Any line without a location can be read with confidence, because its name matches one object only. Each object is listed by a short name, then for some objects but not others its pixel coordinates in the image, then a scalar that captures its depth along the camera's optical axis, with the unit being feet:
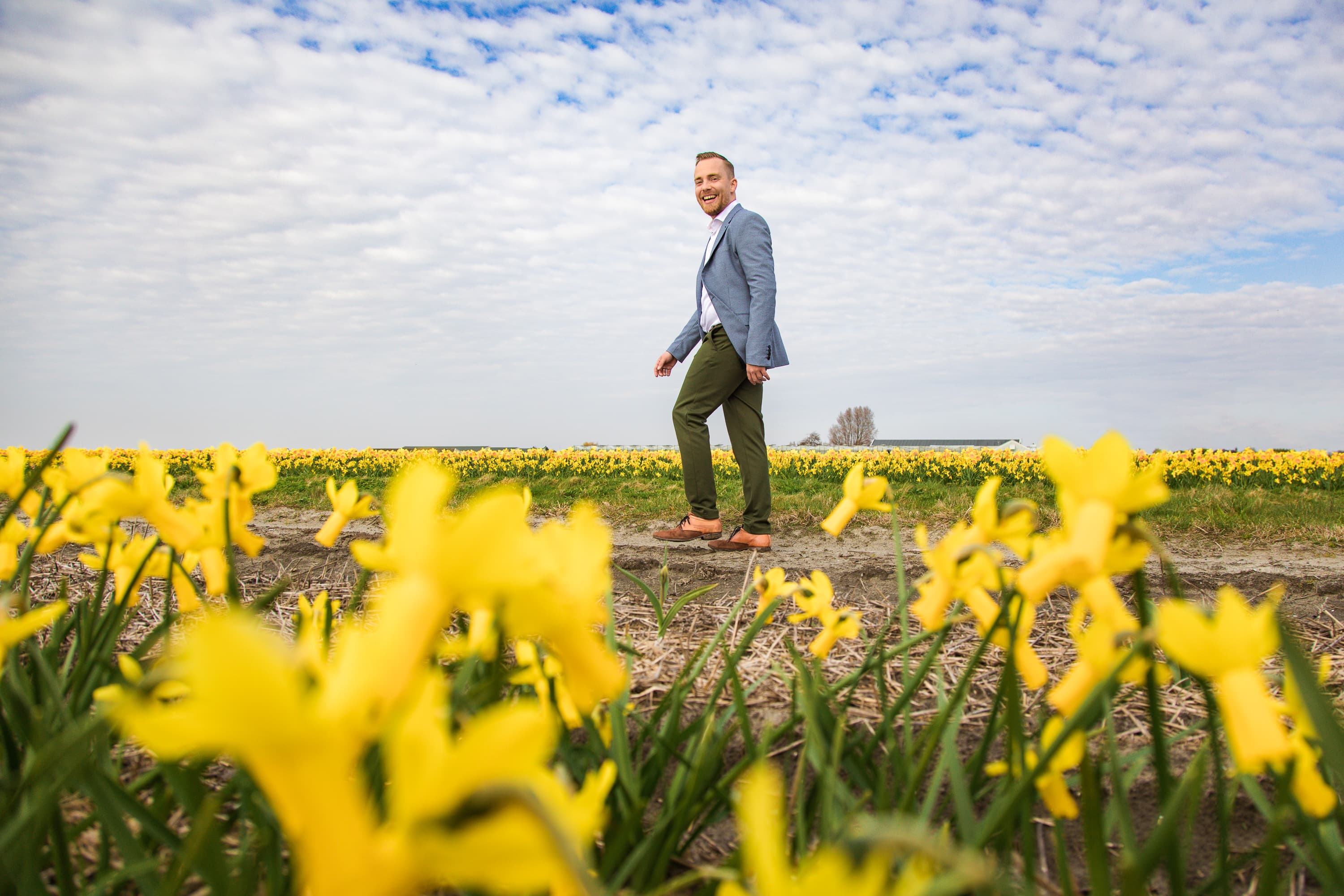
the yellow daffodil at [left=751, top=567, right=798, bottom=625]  4.52
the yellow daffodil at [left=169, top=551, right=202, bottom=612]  3.66
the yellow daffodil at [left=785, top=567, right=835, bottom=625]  4.34
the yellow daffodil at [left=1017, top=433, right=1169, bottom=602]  1.88
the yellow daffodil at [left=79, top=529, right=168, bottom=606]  3.63
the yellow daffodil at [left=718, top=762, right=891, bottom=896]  1.06
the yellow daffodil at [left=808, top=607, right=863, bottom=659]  4.05
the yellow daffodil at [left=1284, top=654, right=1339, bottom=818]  2.15
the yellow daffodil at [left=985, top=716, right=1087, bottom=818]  2.50
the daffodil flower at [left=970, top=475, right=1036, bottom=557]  2.47
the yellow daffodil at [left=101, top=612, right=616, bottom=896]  0.92
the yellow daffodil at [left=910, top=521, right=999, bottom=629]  2.35
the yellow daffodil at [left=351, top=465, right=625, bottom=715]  1.20
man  16.20
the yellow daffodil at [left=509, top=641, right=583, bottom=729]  3.15
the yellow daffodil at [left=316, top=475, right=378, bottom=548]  3.56
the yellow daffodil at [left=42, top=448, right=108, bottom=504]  3.26
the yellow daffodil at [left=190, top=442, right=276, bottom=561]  3.10
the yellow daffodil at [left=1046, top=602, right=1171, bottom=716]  2.09
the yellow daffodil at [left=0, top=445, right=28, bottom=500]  3.70
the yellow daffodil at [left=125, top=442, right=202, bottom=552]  2.85
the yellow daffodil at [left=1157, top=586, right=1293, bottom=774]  1.60
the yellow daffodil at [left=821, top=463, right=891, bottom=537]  3.42
